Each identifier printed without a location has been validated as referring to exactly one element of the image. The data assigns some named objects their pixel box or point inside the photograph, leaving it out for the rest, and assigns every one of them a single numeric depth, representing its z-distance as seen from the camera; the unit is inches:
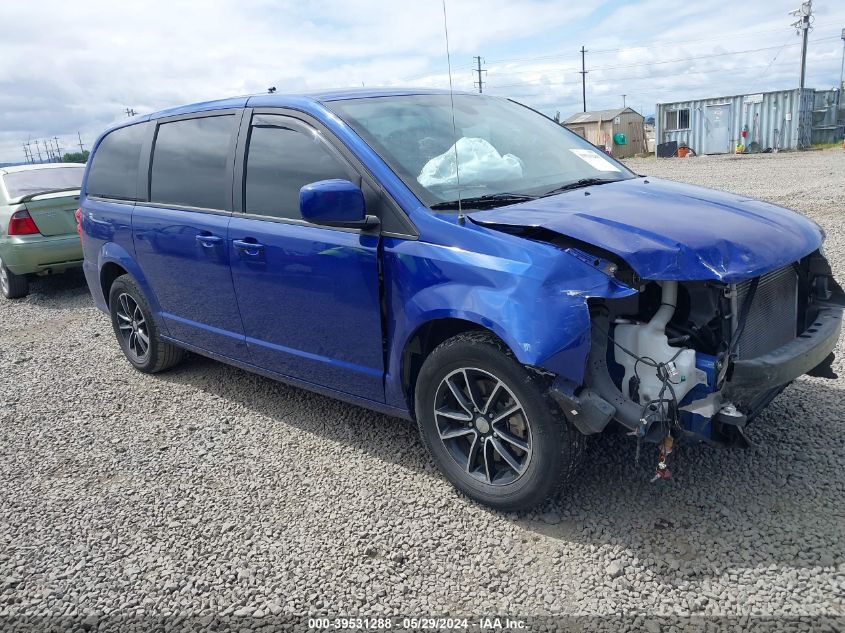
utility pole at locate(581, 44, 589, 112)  2428.6
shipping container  1197.7
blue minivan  104.2
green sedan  313.4
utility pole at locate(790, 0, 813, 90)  1571.1
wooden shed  1507.1
